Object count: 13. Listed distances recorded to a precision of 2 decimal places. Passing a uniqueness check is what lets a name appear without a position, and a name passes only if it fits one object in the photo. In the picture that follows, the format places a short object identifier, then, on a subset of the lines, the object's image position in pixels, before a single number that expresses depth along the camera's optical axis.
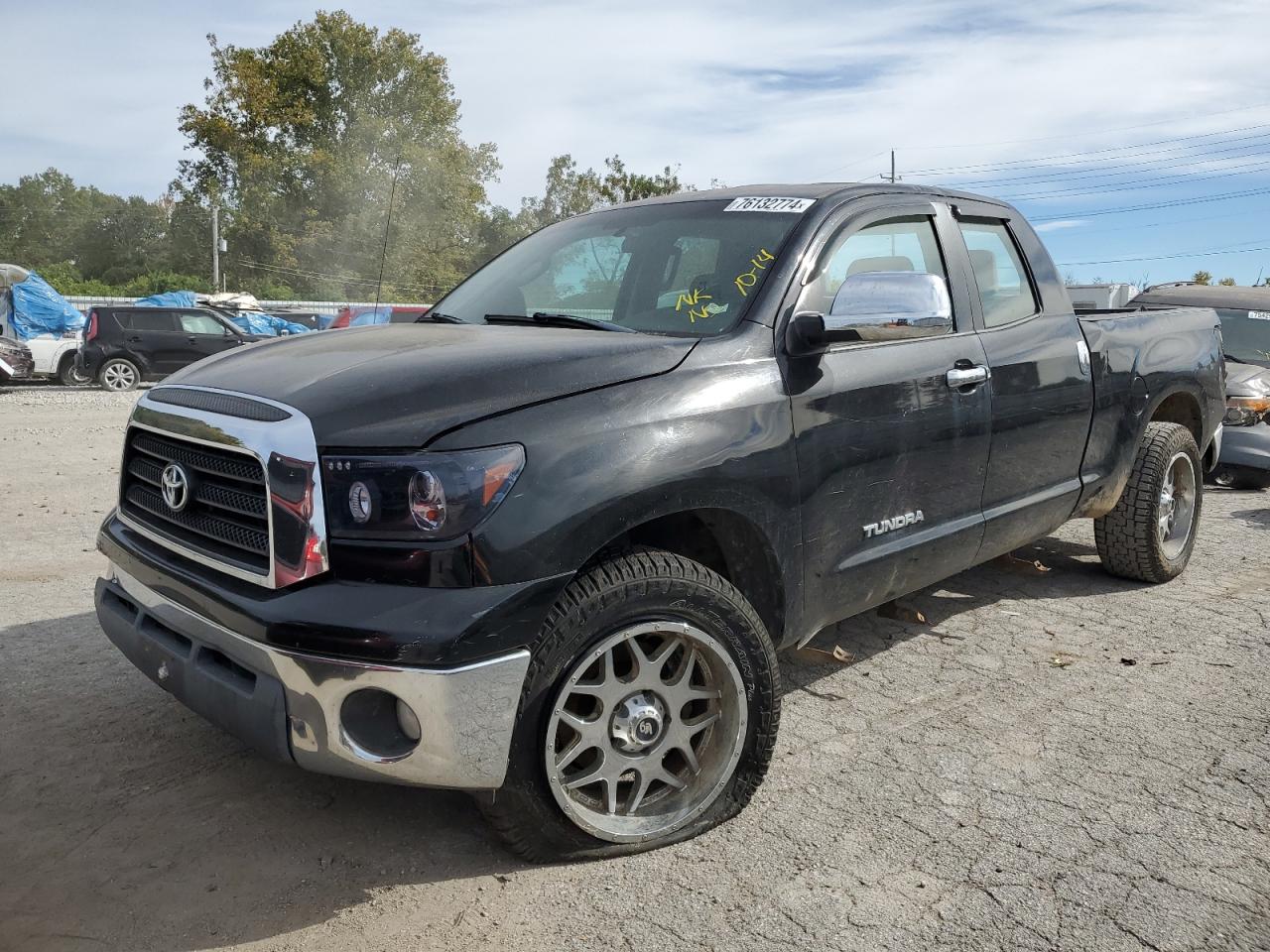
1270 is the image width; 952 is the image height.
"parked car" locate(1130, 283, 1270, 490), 8.44
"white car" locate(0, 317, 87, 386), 19.19
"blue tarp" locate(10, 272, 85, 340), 23.36
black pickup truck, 2.43
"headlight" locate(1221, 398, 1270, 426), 8.55
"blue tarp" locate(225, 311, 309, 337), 24.38
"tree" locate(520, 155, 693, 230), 31.28
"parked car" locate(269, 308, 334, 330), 28.45
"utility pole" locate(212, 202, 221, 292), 48.28
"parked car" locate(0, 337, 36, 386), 17.23
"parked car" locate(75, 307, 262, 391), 18.70
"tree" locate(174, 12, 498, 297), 47.56
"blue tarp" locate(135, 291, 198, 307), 26.31
